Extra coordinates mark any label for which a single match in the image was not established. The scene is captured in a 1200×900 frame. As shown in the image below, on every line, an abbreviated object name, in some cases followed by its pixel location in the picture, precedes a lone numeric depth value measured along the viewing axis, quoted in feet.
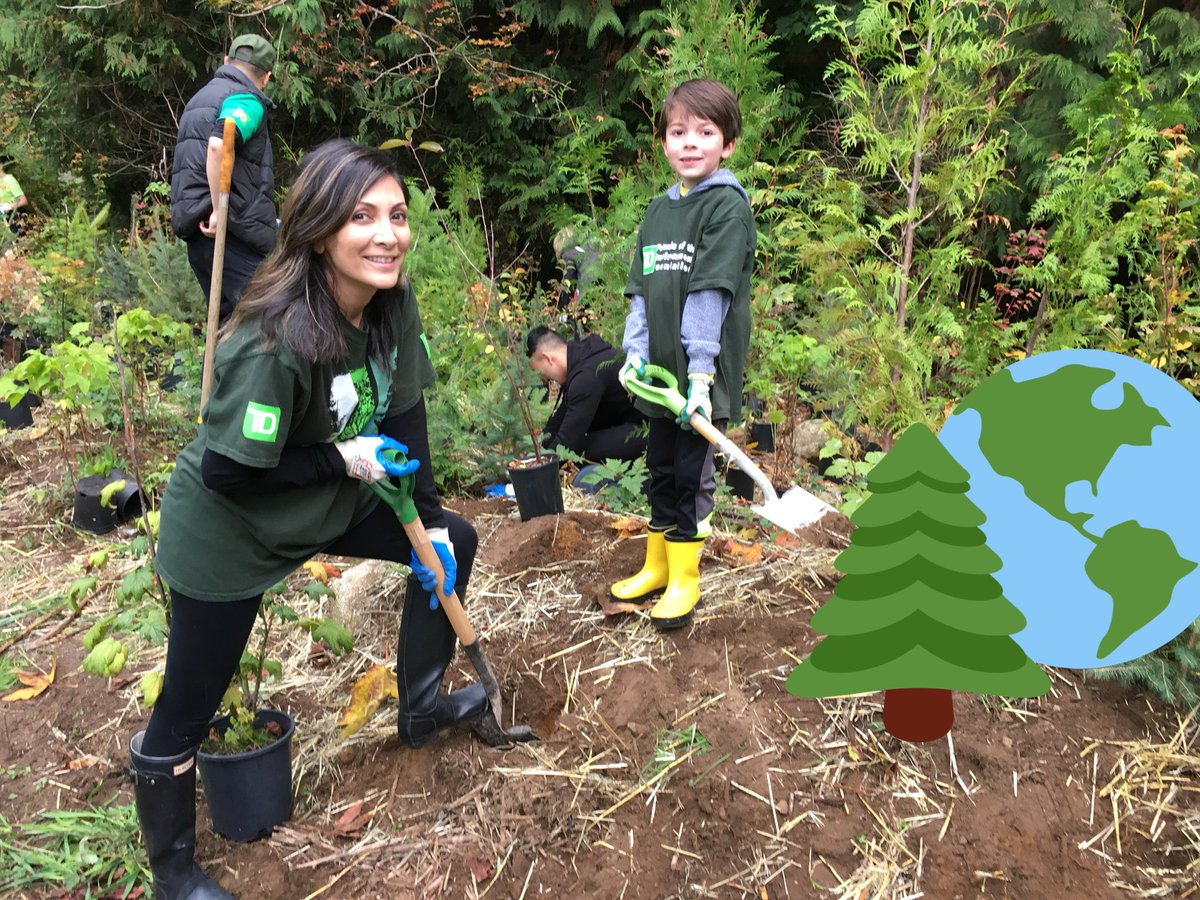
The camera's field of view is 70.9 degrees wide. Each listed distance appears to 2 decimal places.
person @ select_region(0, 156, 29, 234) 33.37
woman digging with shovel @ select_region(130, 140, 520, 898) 6.26
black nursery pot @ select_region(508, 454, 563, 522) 13.12
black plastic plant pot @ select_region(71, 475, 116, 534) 15.49
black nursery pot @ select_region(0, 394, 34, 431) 21.31
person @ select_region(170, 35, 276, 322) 13.60
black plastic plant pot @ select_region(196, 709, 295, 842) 7.65
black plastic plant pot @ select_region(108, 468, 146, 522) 15.70
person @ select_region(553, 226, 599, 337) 17.14
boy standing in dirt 8.91
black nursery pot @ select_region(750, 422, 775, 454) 17.75
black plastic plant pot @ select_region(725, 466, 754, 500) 14.62
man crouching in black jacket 15.80
